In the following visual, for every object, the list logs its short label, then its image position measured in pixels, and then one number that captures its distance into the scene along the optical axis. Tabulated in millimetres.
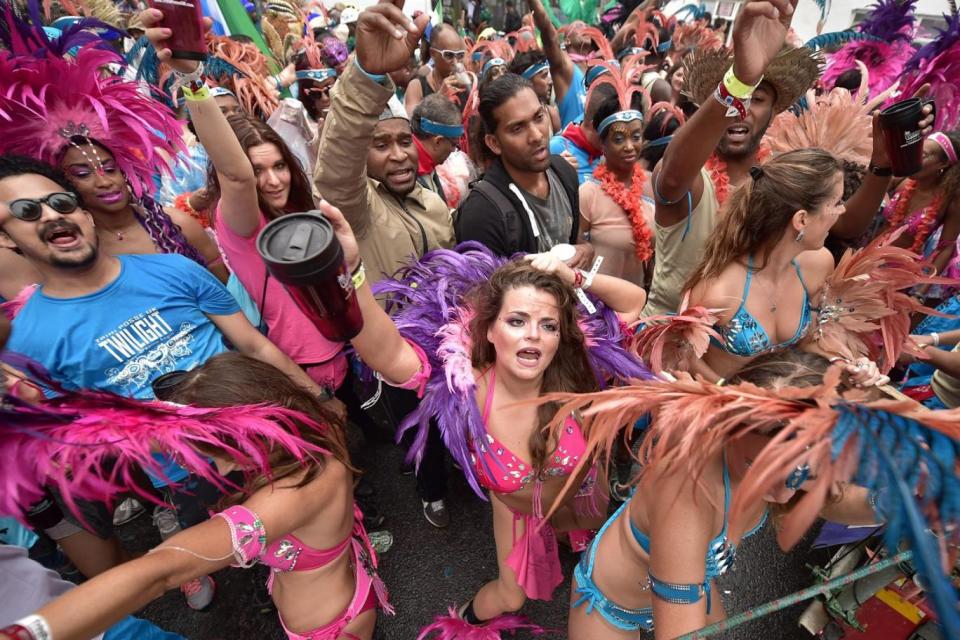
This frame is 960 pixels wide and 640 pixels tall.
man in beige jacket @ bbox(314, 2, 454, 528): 1812
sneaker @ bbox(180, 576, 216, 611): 2463
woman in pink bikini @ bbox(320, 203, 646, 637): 1755
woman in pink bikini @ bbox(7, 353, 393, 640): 1100
